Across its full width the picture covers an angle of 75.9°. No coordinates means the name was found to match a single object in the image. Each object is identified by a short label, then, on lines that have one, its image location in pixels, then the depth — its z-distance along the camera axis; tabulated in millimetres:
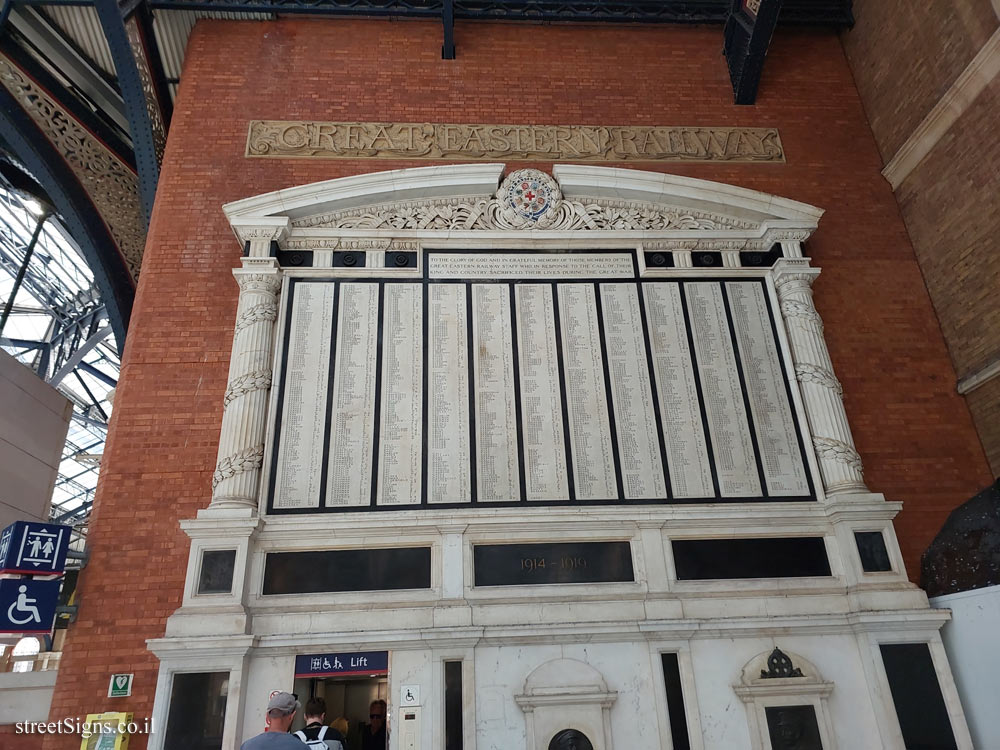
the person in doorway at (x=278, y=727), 3355
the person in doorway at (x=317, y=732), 4406
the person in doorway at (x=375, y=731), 5941
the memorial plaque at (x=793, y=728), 5582
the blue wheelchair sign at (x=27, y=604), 5305
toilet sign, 5414
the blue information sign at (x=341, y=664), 5625
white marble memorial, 5652
